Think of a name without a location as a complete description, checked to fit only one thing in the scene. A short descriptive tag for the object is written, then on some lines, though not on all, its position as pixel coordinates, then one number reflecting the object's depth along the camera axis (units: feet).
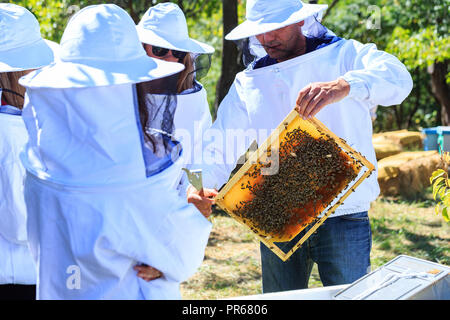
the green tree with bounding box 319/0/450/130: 27.66
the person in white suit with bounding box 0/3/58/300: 7.29
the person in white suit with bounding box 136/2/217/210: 10.43
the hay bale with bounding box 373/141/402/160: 28.14
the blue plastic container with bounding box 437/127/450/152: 24.82
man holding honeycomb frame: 8.52
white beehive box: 5.97
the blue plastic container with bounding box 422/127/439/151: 27.53
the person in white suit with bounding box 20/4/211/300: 5.44
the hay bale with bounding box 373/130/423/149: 29.63
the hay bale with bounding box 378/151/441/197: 24.39
